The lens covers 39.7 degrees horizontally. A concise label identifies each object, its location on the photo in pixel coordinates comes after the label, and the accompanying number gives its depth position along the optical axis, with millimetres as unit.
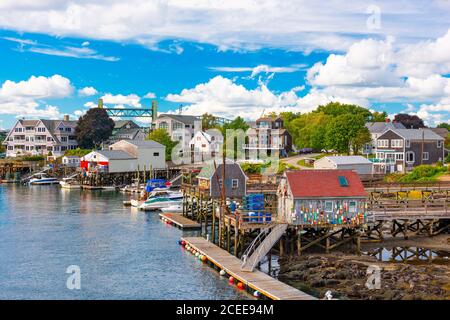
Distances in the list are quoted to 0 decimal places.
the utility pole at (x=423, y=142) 95625
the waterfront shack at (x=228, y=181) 60938
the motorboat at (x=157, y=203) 73750
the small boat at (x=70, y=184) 107000
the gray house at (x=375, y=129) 121438
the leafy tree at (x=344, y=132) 110688
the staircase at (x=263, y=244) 38500
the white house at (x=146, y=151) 113688
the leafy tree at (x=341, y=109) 154888
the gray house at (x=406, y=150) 96250
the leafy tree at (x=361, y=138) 109375
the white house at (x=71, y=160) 129087
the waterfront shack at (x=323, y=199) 44750
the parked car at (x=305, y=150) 136250
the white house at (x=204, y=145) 132875
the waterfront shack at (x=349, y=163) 85625
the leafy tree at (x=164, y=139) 131250
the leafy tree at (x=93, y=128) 144000
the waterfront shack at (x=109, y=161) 109562
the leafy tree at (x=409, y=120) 147625
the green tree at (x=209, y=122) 155625
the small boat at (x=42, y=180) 114169
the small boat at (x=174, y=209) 71375
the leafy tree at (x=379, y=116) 157975
